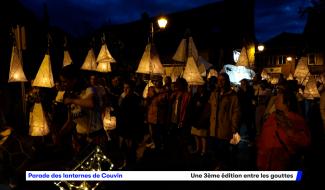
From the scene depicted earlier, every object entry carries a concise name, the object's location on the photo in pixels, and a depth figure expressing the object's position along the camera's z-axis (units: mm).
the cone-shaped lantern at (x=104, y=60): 8766
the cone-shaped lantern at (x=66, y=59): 9531
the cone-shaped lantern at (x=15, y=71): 7371
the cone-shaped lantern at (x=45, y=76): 7254
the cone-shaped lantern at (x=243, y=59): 9959
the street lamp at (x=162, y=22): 13430
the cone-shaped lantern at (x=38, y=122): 7008
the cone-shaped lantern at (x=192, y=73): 8578
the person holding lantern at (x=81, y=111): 5254
